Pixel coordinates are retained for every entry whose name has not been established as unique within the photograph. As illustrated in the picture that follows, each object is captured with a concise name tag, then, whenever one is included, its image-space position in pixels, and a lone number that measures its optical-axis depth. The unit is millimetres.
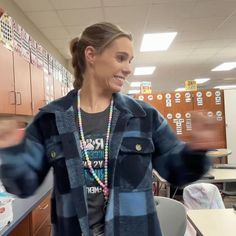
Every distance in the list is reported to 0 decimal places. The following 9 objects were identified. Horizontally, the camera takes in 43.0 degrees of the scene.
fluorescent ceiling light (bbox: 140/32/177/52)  5182
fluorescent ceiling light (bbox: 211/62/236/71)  8345
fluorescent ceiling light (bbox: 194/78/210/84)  11166
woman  863
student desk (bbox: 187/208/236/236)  1395
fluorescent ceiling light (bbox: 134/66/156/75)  8203
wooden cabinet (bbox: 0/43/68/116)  2152
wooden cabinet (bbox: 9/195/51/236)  2100
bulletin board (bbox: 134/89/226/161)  5410
